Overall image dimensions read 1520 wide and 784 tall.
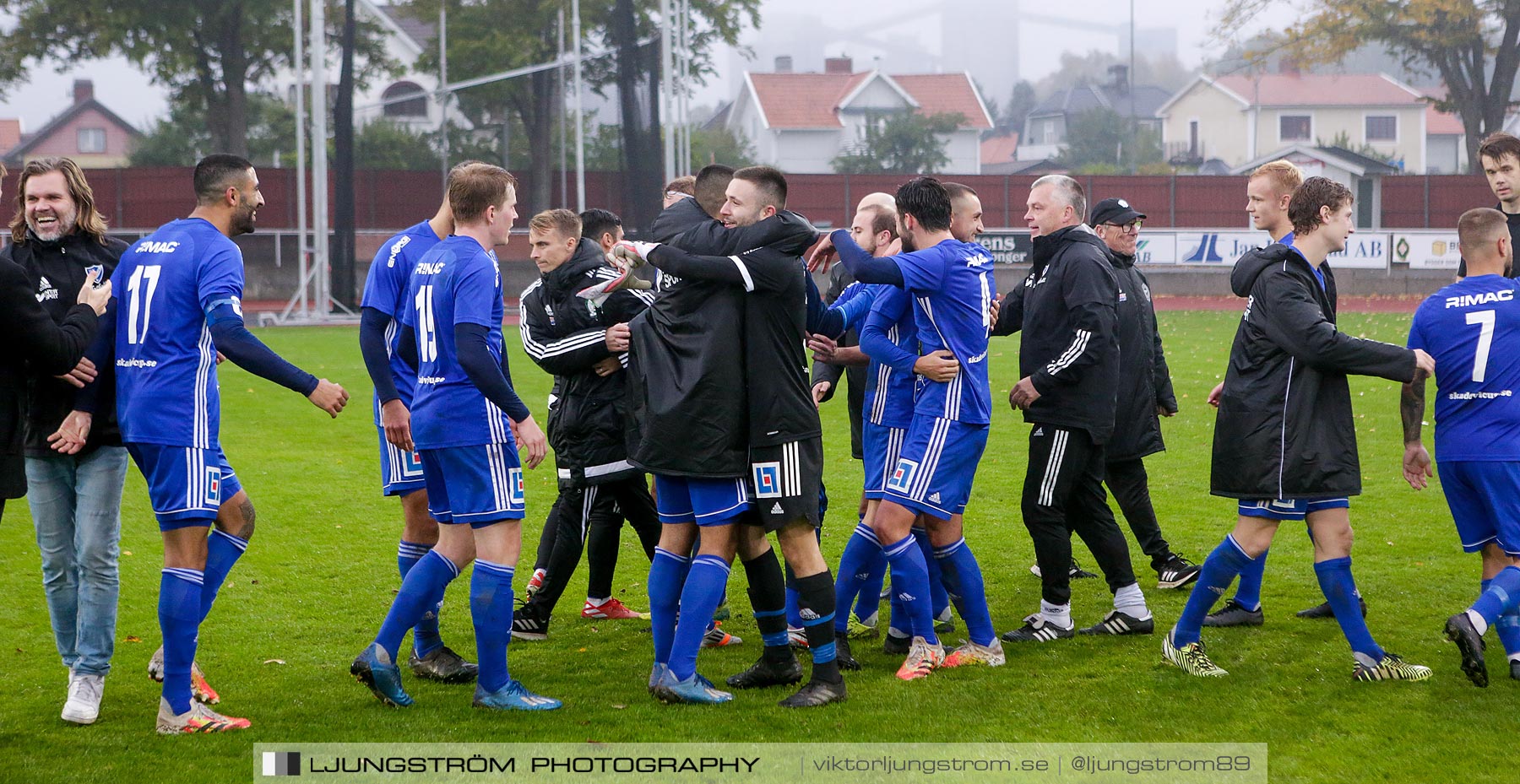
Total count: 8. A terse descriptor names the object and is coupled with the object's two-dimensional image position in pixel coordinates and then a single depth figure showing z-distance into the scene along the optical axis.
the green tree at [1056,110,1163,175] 75.38
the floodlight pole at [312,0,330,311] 28.02
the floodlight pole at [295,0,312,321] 28.52
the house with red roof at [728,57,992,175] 65.81
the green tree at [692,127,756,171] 52.66
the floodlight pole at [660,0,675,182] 29.72
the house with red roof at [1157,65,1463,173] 72.81
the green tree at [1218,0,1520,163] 40.03
